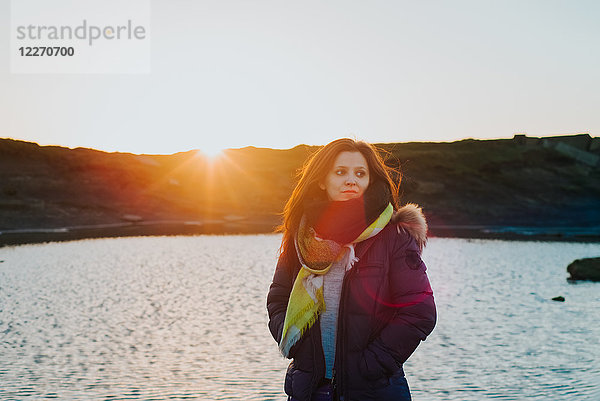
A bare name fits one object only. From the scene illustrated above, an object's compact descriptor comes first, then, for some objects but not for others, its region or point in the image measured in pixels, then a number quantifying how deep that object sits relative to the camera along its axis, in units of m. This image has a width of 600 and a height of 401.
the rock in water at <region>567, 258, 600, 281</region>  17.23
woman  2.50
